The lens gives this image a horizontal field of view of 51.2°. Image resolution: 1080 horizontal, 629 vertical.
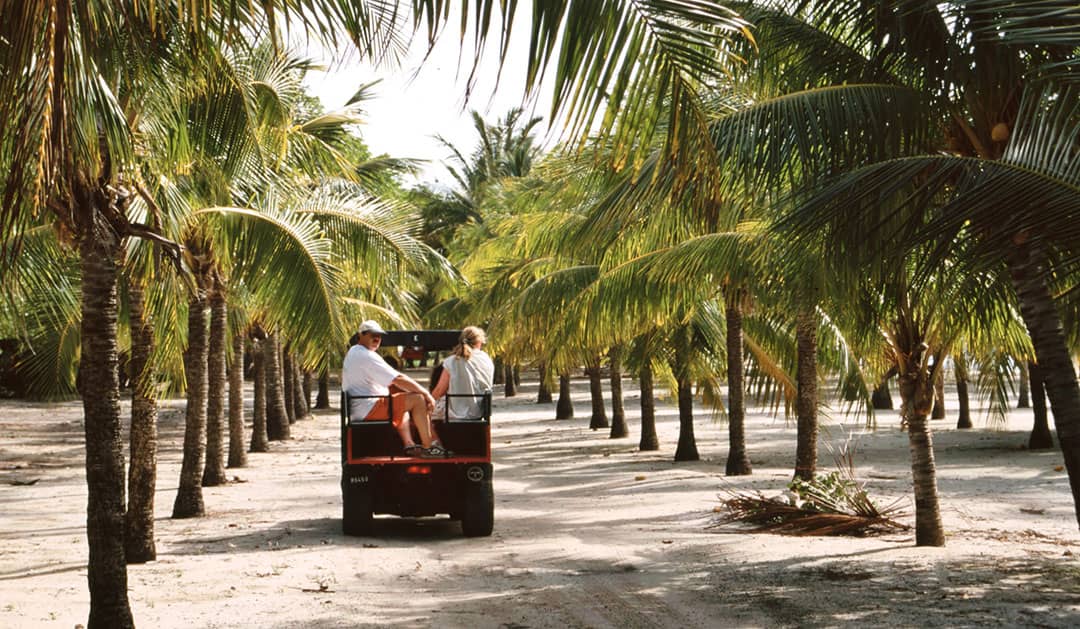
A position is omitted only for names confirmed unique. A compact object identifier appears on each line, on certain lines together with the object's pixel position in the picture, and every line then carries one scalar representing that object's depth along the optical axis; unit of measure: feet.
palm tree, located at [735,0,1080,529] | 21.80
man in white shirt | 38.91
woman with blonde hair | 39.60
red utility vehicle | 38.37
